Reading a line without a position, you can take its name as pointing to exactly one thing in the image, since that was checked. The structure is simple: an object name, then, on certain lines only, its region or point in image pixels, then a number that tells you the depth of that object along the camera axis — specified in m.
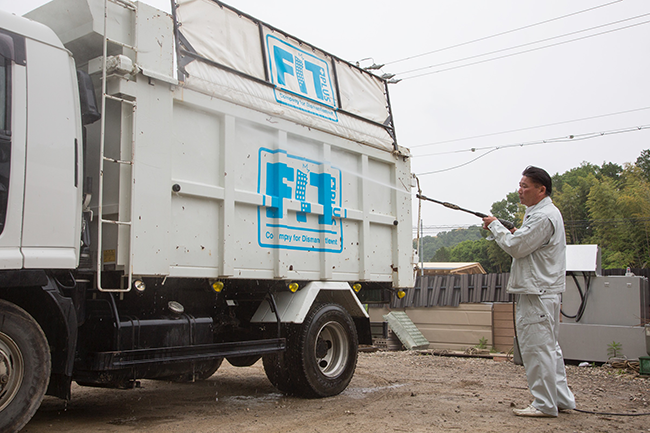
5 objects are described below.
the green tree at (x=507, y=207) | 73.55
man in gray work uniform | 4.92
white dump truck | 3.74
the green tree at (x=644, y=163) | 49.00
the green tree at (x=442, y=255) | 93.88
